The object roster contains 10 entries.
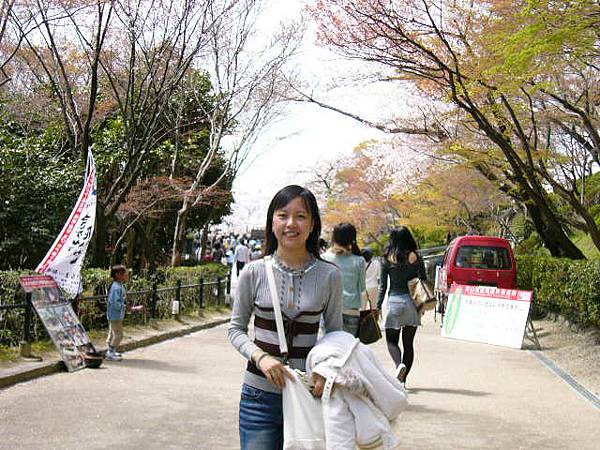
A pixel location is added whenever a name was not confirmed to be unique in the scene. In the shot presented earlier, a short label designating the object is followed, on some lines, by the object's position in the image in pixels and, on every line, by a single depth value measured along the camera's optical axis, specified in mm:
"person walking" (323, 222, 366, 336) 7109
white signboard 13219
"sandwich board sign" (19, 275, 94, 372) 8812
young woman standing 3084
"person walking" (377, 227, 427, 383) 7988
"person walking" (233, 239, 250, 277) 27469
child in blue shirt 9930
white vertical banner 9047
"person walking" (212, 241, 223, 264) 37375
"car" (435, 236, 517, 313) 17844
